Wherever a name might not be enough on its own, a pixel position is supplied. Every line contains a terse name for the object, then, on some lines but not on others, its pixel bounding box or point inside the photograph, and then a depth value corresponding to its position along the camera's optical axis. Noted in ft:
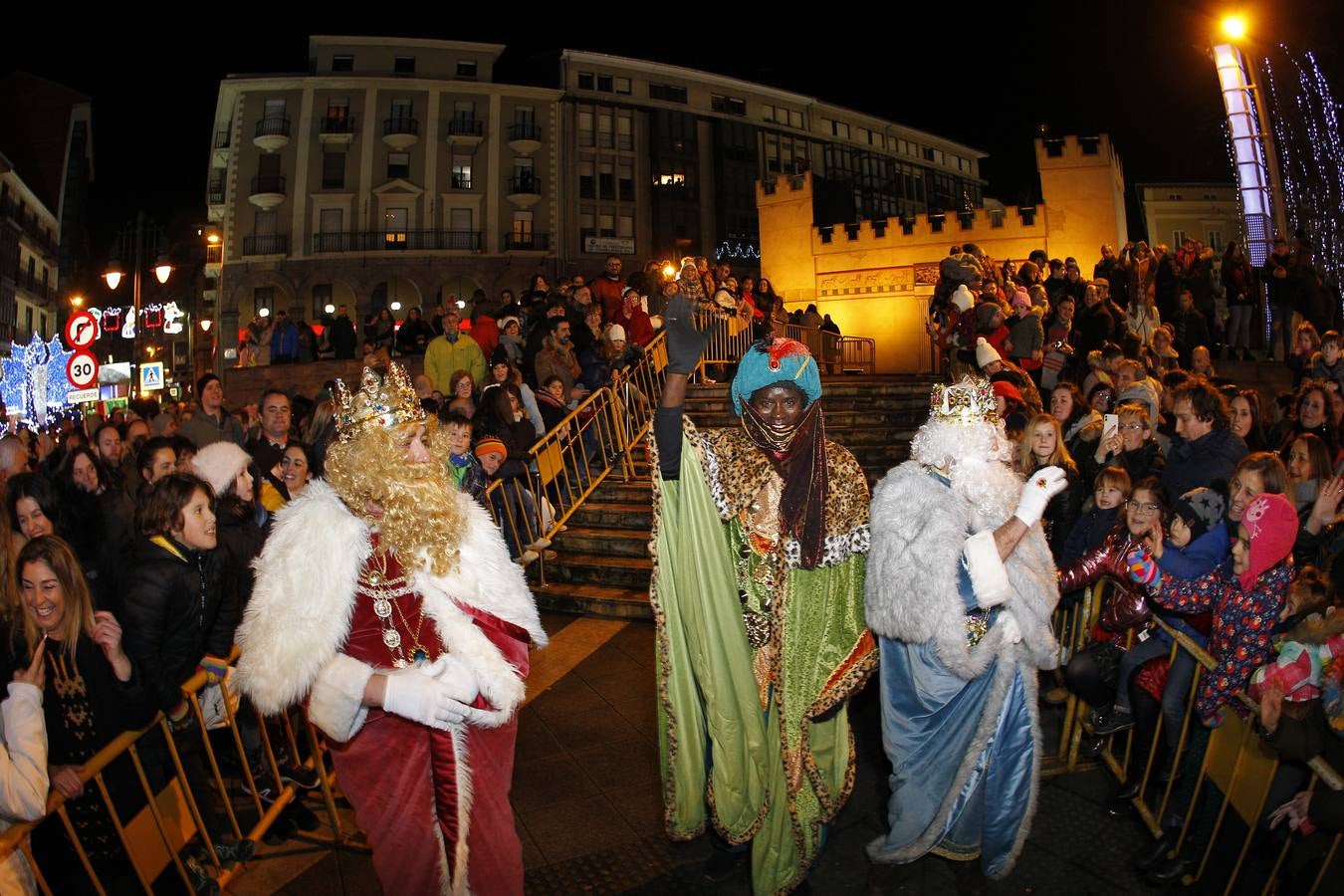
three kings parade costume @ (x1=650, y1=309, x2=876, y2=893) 12.46
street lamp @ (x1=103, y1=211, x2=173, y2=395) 58.66
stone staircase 28.84
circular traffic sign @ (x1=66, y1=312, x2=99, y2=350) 64.18
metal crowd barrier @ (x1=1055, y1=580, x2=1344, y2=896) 11.76
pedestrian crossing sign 83.92
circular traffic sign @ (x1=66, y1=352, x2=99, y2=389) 62.64
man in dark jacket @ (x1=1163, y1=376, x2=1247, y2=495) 19.58
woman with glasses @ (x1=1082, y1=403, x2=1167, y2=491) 22.02
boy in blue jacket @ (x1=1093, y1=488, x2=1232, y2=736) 14.53
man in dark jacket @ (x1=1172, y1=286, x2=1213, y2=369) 44.55
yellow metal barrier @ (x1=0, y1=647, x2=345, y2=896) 10.96
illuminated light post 54.85
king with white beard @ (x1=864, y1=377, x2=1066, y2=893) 12.30
